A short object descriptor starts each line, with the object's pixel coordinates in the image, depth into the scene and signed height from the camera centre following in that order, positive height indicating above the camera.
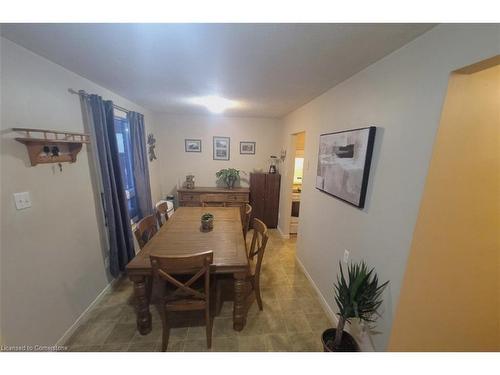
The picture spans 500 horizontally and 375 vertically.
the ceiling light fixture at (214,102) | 2.49 +0.75
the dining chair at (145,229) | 1.74 -0.81
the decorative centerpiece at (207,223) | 2.03 -0.78
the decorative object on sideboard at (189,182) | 3.87 -0.61
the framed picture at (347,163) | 1.37 -0.05
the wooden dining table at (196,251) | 1.44 -0.86
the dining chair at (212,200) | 3.24 -0.85
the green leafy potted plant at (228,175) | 3.90 -0.46
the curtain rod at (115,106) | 1.64 +0.56
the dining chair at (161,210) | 2.52 -0.82
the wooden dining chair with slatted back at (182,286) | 1.24 -1.02
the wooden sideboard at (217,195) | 3.66 -0.85
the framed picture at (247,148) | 4.02 +0.14
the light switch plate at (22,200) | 1.19 -0.34
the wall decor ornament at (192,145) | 3.91 +0.17
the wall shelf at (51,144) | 1.24 +0.04
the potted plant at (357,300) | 1.25 -0.99
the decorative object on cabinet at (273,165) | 3.91 -0.22
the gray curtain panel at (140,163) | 2.77 -0.18
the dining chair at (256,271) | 1.71 -1.23
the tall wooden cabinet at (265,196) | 3.75 -0.86
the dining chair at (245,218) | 2.28 -0.82
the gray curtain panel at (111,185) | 1.87 -0.39
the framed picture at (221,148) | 3.96 +0.13
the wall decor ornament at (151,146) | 3.47 +0.11
